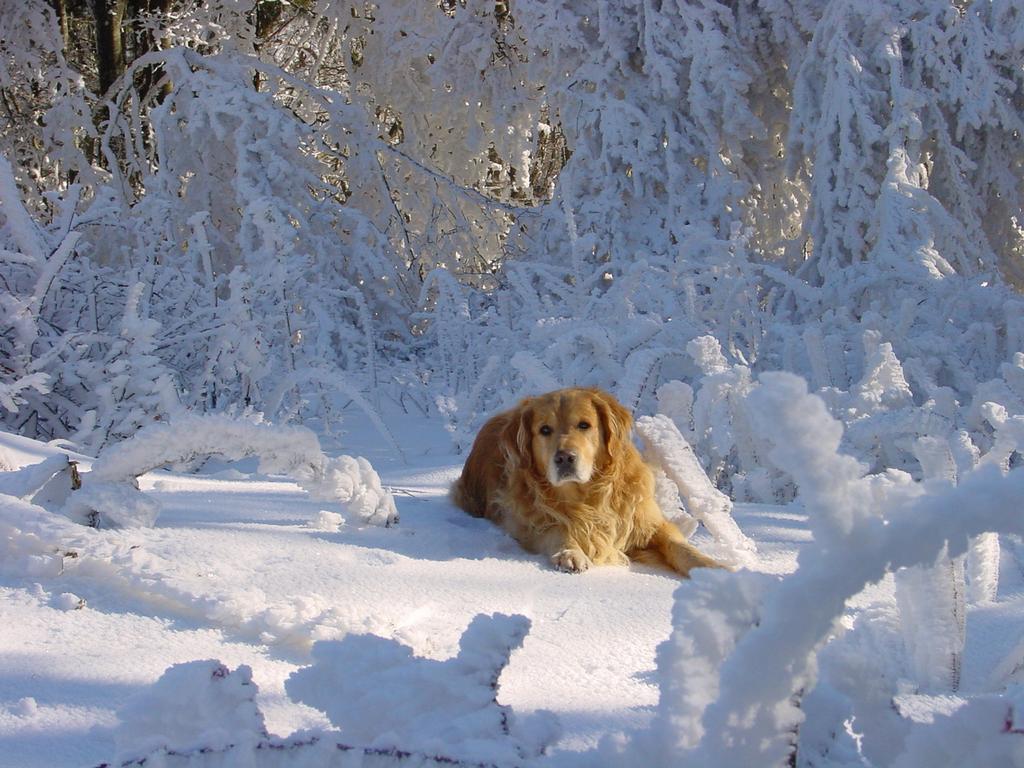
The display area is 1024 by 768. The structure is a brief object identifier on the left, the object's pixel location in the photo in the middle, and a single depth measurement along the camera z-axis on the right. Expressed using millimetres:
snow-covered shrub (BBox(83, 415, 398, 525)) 2254
